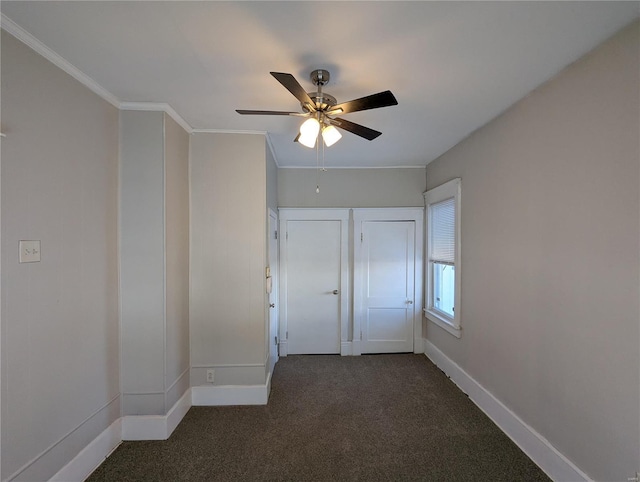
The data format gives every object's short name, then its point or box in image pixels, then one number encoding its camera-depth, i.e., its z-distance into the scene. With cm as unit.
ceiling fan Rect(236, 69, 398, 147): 150
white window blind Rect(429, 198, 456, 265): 321
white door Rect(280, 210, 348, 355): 383
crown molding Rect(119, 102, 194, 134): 214
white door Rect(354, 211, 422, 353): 386
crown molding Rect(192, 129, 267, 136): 262
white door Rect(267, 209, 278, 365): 313
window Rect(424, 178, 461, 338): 300
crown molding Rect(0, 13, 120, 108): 137
